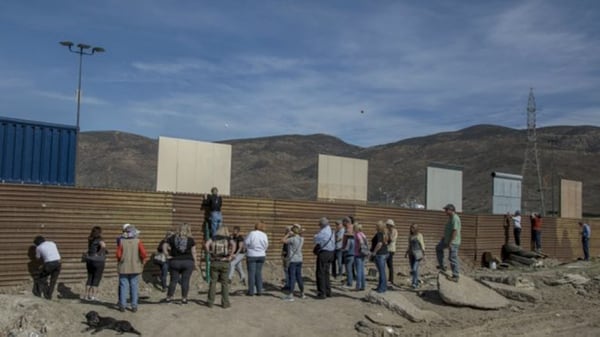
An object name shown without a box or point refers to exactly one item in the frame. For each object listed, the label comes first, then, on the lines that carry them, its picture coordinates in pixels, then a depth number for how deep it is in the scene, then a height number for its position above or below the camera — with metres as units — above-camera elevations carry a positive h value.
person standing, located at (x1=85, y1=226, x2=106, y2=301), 13.48 -1.36
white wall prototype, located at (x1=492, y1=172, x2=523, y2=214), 29.19 +0.73
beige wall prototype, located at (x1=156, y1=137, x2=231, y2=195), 16.86 +0.85
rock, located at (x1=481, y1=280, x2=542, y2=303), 17.48 -2.21
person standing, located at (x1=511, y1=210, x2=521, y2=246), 27.59 -0.67
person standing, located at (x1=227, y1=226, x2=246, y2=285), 15.58 -1.20
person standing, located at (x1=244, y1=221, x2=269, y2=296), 14.77 -1.20
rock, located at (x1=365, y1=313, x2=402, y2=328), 13.75 -2.40
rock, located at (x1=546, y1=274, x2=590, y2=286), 20.16 -2.10
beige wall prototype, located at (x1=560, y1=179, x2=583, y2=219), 33.84 +0.64
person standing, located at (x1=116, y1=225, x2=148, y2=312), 12.59 -1.33
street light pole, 27.47 +6.12
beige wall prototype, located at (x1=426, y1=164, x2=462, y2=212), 25.89 +0.84
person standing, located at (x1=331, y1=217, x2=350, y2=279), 16.80 -0.93
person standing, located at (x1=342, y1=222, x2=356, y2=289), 16.88 -1.22
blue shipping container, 14.38 +0.92
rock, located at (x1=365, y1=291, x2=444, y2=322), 14.45 -2.23
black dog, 11.59 -2.25
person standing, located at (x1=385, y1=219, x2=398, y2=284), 16.59 -0.74
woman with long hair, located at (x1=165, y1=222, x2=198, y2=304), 13.34 -1.19
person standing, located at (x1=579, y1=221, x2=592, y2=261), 29.20 -1.19
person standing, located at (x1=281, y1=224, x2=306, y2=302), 15.00 -1.26
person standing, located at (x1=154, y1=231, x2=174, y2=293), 14.84 -1.47
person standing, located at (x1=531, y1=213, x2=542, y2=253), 28.52 -0.88
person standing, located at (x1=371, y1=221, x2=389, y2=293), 16.05 -1.10
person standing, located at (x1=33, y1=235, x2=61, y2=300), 13.05 -1.43
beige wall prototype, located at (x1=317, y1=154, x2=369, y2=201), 21.17 +0.83
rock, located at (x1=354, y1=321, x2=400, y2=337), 13.21 -2.51
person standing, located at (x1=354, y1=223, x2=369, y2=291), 16.58 -1.24
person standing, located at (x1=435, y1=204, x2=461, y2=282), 16.17 -0.72
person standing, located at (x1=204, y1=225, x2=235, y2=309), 13.44 -1.32
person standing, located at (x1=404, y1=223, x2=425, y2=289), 17.06 -1.09
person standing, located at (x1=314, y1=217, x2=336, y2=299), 15.23 -1.19
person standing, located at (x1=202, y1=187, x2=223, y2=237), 16.47 -0.19
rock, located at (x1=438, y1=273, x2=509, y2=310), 15.92 -2.11
